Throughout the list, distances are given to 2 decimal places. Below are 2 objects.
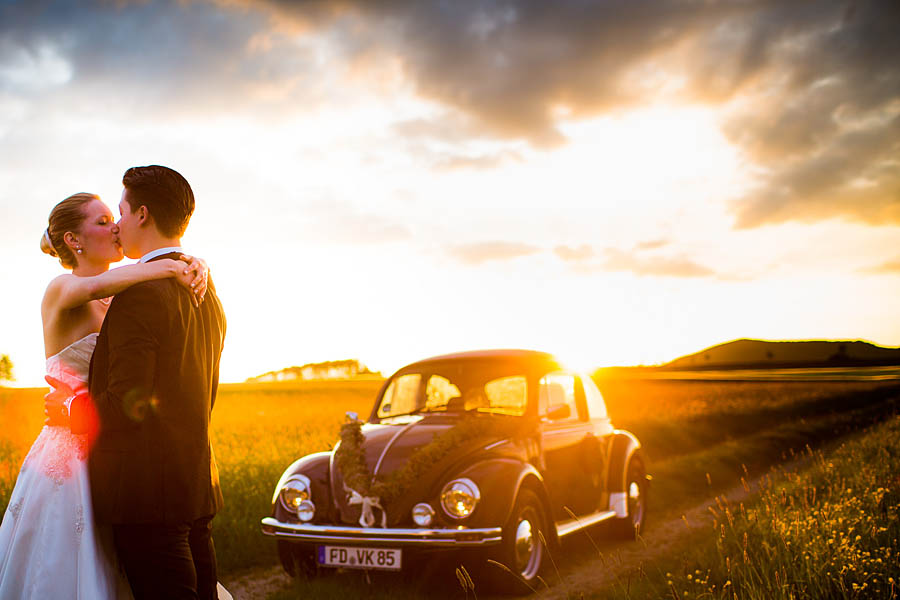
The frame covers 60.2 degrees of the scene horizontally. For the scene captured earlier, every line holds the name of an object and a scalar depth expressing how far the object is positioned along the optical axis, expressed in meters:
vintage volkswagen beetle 6.12
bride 2.99
